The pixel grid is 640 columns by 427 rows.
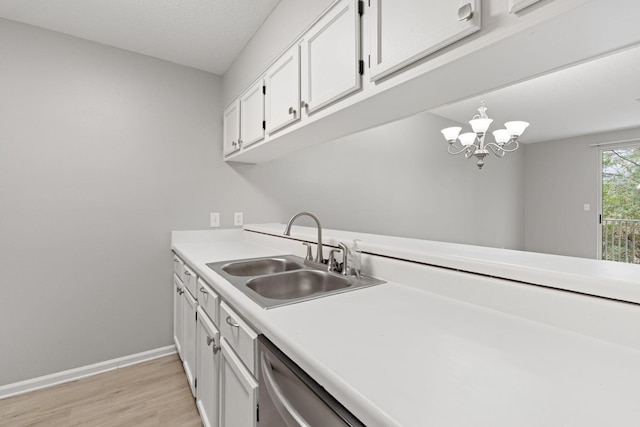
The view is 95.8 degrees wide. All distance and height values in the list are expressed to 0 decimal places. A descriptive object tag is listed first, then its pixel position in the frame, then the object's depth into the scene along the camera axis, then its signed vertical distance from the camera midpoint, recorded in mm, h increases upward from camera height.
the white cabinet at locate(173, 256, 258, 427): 957 -614
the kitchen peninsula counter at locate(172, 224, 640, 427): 464 -313
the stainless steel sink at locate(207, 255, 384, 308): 1151 -318
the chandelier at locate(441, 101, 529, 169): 2580 +748
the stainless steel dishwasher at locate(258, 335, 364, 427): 583 -429
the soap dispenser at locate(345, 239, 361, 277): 1326 -229
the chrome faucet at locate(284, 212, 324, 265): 1514 -209
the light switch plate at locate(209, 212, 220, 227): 2520 -63
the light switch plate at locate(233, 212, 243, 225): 2621 -57
